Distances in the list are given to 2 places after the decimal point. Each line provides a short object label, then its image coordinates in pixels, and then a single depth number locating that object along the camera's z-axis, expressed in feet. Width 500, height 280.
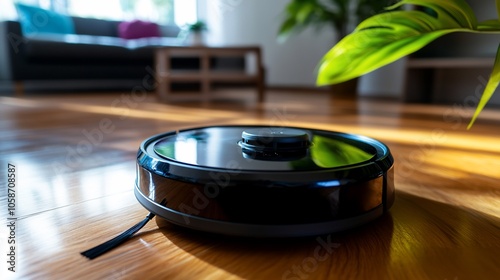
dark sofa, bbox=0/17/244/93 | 8.41
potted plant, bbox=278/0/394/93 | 8.63
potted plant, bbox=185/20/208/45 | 8.77
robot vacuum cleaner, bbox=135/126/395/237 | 0.94
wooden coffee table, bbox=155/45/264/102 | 7.43
